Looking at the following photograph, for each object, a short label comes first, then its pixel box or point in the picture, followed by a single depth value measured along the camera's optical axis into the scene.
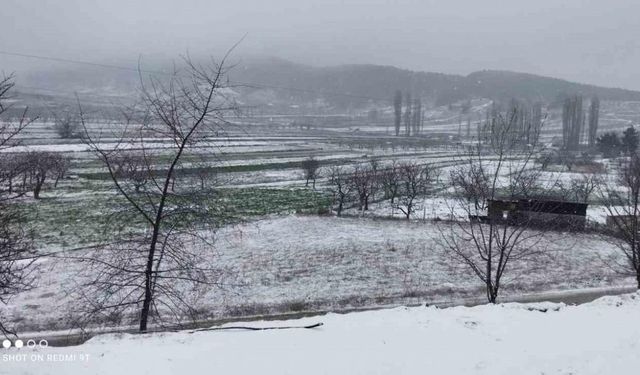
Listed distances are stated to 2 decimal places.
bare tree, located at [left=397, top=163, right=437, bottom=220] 29.40
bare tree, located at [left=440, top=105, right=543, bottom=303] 9.91
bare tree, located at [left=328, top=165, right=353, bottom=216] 28.55
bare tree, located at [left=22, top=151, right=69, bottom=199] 31.52
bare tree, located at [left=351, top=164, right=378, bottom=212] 30.27
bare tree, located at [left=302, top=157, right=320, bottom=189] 40.44
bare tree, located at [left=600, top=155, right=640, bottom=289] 11.51
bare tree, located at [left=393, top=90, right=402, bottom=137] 112.84
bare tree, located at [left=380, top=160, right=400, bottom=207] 32.42
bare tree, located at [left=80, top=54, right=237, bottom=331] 7.73
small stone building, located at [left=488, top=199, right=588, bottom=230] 21.98
